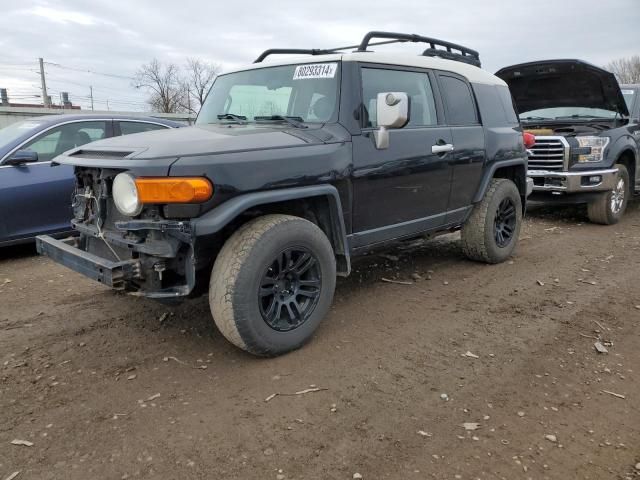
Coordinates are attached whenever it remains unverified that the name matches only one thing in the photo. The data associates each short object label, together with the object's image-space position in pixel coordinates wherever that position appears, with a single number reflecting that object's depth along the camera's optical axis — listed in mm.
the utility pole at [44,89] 40719
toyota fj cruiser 3033
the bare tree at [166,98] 48031
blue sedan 5523
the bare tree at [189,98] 48125
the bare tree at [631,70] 50275
